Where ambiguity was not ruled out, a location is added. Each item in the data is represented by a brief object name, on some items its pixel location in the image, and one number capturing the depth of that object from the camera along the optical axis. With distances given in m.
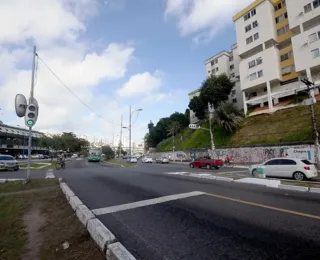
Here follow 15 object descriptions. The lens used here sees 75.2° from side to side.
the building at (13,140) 65.69
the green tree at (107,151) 55.64
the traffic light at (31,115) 10.59
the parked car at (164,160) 45.74
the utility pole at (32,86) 10.92
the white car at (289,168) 13.39
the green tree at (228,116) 41.44
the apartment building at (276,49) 35.25
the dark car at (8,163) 21.53
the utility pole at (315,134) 18.38
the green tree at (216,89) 50.24
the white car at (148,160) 50.93
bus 43.94
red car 26.80
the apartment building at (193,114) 70.66
